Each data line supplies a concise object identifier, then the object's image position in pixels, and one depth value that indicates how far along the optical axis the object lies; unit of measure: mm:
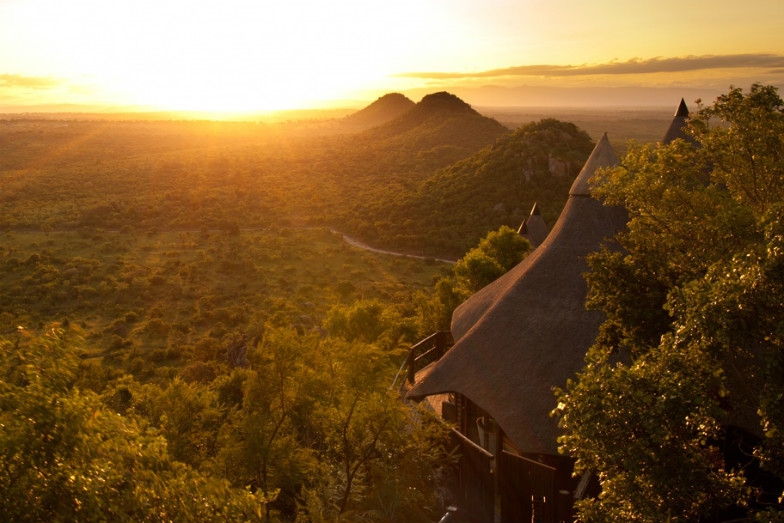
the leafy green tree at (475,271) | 21141
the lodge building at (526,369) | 10414
